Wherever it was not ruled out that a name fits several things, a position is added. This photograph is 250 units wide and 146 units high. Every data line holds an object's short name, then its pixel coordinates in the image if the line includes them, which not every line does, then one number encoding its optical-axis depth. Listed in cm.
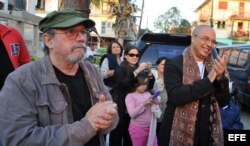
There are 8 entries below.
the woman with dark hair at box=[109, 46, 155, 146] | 306
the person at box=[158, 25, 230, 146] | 206
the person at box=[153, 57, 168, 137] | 306
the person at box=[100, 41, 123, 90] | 354
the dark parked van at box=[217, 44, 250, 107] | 651
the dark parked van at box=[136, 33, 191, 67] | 443
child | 296
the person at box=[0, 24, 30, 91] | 203
